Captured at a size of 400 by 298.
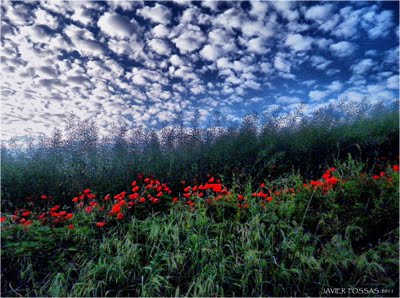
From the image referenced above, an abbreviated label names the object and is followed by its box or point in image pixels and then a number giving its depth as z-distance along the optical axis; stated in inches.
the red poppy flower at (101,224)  130.9
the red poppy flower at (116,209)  136.5
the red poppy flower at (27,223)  128.3
